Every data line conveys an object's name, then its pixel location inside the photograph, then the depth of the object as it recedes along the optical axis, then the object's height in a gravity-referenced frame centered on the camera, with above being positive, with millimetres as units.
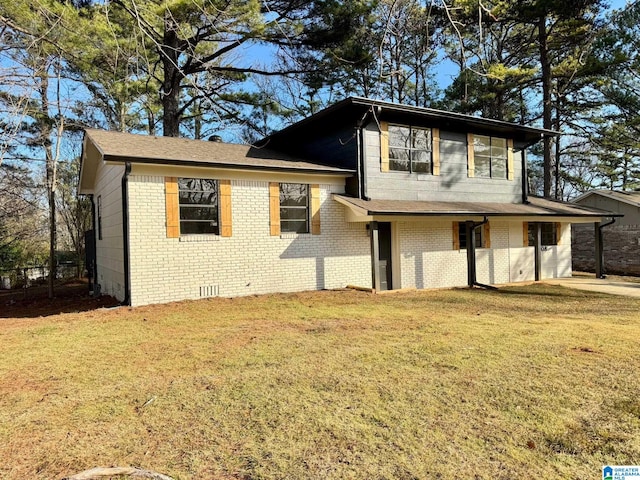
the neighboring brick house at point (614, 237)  17219 -189
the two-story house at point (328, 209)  9164 +825
